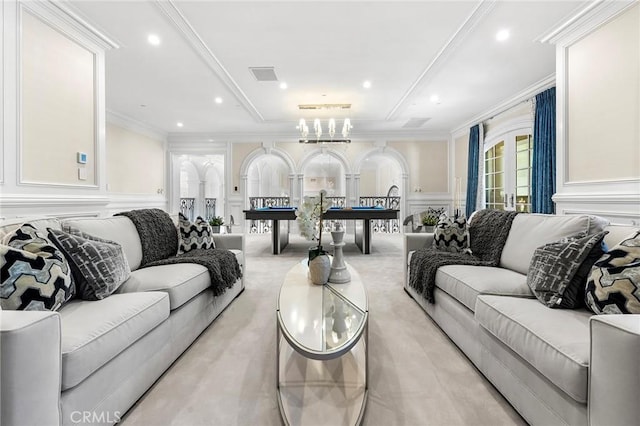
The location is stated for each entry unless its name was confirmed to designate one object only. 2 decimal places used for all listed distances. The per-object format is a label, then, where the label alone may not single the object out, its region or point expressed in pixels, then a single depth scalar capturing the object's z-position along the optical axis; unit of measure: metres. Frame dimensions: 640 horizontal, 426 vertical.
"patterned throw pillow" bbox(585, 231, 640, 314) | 1.22
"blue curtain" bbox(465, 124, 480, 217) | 6.45
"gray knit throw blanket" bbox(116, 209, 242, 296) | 2.40
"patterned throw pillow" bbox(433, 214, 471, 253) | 2.89
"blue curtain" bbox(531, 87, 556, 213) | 4.32
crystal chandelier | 5.38
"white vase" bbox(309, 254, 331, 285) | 1.97
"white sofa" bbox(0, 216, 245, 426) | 0.93
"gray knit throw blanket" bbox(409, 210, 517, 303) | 2.41
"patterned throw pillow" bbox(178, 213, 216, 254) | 2.84
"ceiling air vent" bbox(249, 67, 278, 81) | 4.09
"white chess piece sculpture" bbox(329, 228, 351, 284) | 2.06
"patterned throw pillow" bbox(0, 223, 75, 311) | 1.25
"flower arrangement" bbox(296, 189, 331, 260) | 2.10
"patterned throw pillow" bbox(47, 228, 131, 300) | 1.63
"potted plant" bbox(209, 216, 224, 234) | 5.59
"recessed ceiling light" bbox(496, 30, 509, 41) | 3.21
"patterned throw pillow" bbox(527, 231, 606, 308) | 1.51
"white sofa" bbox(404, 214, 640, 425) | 0.93
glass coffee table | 1.25
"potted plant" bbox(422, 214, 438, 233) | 6.37
